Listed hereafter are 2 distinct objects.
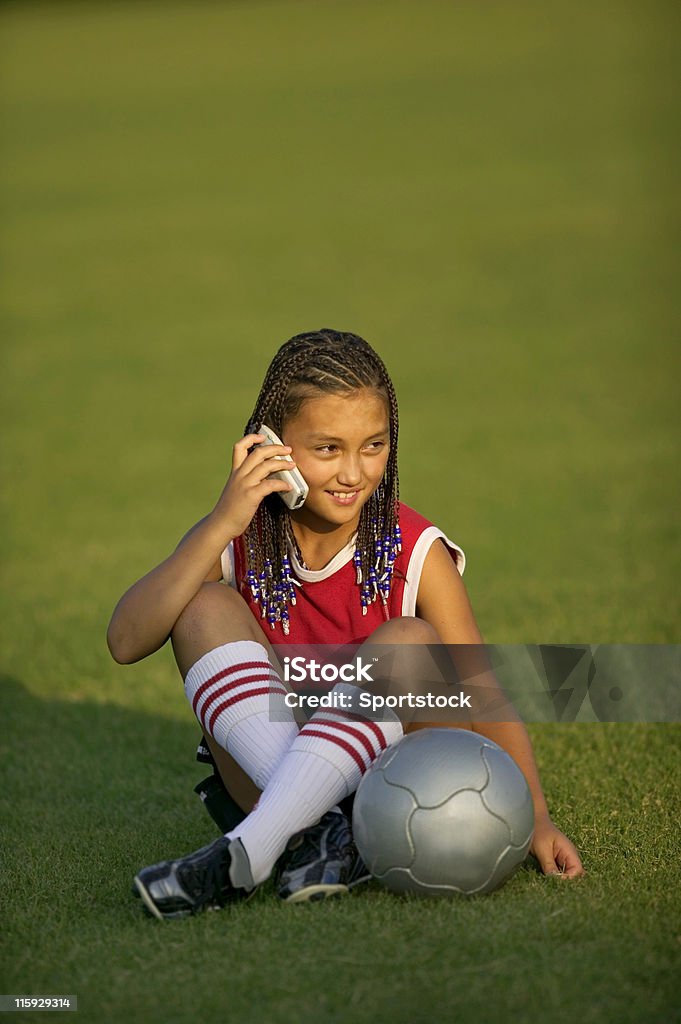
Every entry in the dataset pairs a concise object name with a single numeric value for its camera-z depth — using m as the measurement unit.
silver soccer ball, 6.64
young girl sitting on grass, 6.92
